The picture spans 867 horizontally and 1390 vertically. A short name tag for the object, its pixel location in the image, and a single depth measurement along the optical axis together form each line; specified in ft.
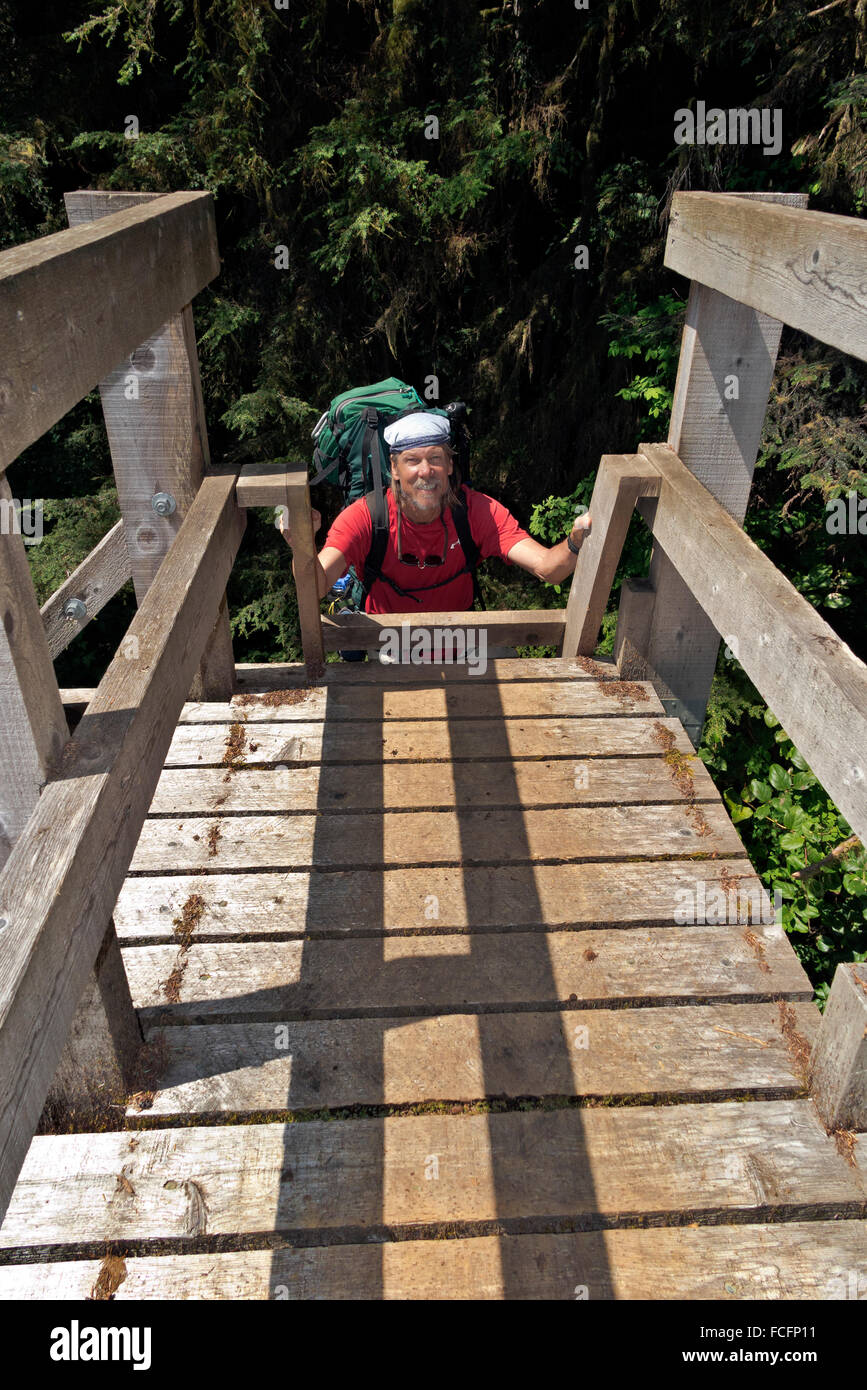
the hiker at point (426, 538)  12.51
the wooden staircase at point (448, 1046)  6.12
